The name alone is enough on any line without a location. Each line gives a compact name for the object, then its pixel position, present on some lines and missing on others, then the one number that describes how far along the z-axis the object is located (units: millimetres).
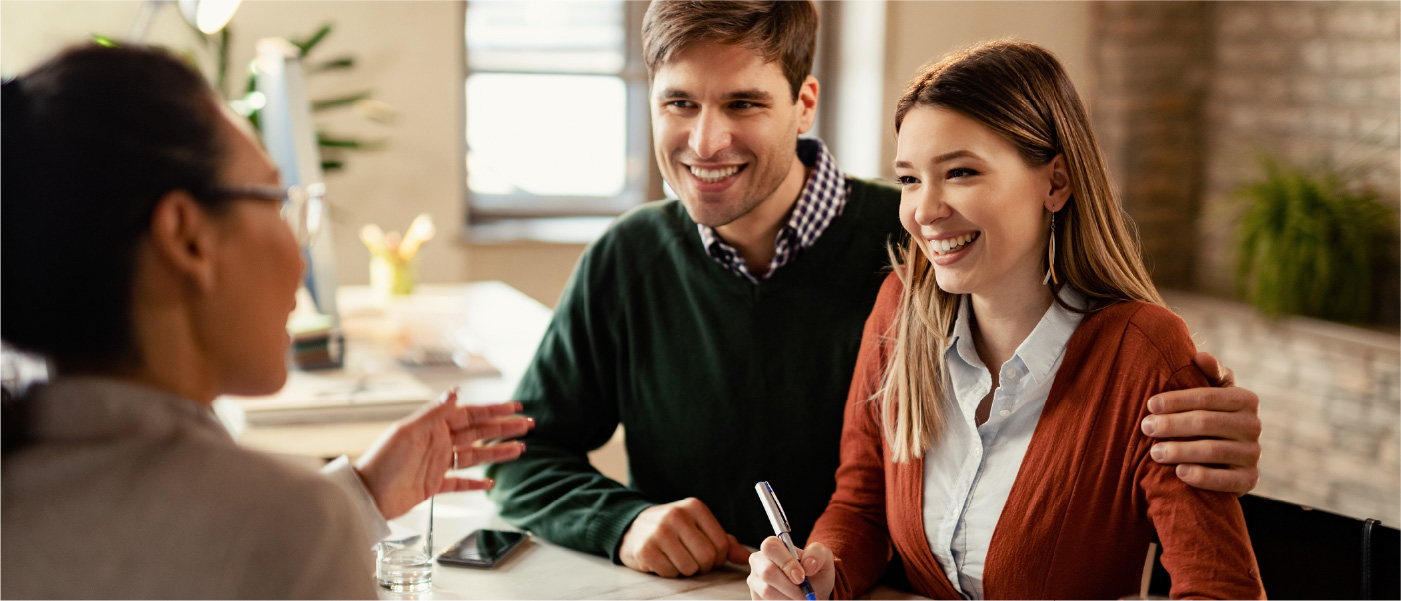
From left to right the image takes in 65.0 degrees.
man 1596
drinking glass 1310
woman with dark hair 677
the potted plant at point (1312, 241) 3770
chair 1290
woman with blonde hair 1197
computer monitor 2354
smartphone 1389
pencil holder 3375
